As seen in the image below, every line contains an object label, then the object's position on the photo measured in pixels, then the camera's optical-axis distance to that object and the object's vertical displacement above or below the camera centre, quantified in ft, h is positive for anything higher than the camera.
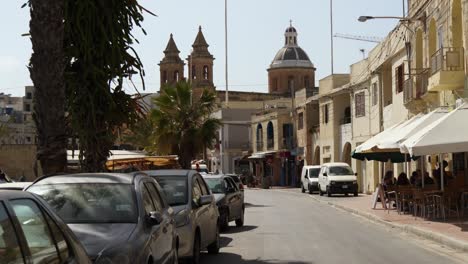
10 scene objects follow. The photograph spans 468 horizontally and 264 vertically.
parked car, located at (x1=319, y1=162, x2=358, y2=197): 142.51 -0.89
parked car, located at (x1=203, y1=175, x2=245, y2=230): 64.44 -2.19
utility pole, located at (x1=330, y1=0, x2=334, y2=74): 207.72 +43.50
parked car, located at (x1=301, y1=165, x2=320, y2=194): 162.61 -0.77
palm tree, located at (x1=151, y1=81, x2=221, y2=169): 128.67 +8.87
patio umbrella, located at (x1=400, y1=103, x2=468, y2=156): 60.54 +3.06
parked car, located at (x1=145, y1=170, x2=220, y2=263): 38.37 -2.02
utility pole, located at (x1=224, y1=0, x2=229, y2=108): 259.64 +49.04
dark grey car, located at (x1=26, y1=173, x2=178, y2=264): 24.86 -1.51
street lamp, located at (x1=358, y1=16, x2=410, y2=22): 105.70 +22.69
